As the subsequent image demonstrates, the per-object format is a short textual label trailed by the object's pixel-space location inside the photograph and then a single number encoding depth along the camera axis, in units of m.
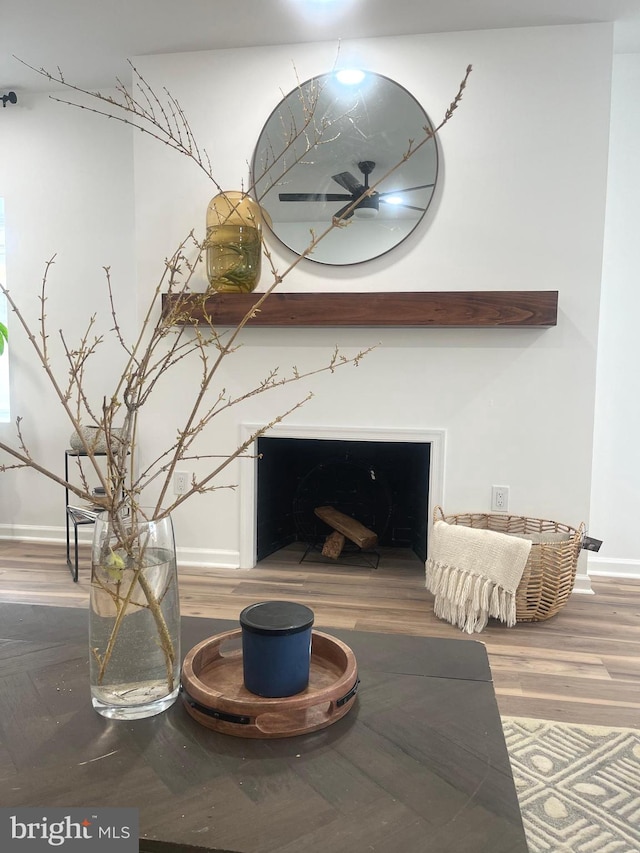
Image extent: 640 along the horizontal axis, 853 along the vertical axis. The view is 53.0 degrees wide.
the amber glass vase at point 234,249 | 2.67
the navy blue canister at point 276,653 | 0.88
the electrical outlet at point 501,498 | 2.77
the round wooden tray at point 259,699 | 0.85
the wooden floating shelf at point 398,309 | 2.59
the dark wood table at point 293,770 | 0.68
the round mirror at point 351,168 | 2.71
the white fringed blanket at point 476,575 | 2.29
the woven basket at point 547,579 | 2.34
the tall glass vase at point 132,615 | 0.85
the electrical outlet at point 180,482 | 2.99
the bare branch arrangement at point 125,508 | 0.82
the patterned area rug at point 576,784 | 1.32
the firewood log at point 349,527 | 3.14
